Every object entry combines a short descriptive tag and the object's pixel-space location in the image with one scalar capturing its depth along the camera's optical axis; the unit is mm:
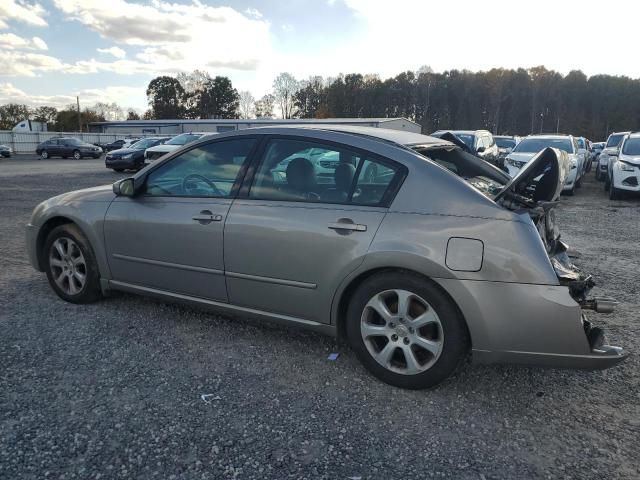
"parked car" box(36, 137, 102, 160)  34219
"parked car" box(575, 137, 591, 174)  16369
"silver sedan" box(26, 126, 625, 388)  2664
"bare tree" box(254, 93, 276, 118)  99825
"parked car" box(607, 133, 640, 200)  12148
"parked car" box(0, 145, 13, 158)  33719
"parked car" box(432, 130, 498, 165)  16047
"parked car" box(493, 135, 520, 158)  25312
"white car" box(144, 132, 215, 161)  19375
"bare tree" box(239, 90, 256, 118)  100250
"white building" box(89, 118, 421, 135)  51625
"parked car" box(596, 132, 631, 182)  17109
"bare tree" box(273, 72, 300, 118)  97625
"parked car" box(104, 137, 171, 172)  20969
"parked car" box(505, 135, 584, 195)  12891
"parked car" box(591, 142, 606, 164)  29467
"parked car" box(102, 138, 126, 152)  40481
